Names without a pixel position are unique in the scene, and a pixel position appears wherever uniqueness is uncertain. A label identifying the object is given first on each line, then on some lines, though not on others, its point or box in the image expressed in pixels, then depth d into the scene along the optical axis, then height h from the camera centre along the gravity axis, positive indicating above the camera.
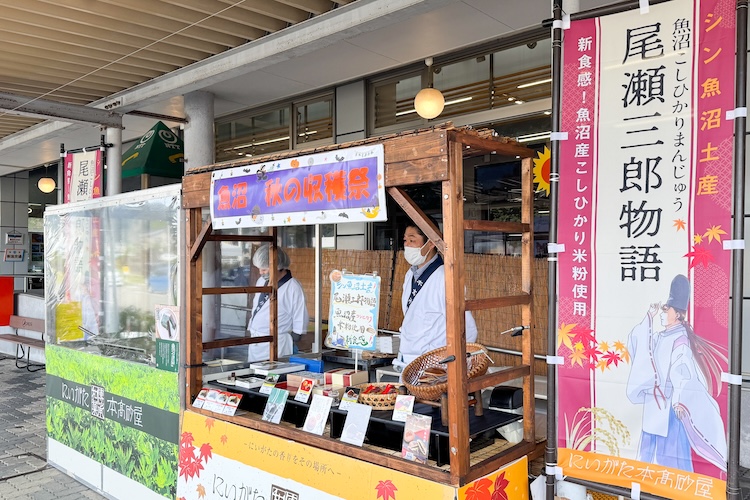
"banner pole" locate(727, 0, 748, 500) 2.38 -0.08
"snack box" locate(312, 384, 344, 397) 3.57 -0.94
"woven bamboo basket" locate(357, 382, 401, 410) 3.28 -0.91
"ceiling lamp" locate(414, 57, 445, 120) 6.00 +1.41
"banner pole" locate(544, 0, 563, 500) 2.91 -0.13
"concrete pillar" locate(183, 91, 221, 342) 7.70 +1.43
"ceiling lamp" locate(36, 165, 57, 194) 13.32 +1.27
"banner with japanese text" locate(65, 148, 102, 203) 8.15 +0.93
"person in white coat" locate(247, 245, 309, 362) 5.10 -0.63
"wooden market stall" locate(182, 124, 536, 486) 2.73 -0.13
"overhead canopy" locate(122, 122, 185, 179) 8.60 +1.25
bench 11.05 -1.93
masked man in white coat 4.10 -0.43
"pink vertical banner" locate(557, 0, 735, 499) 2.49 -0.04
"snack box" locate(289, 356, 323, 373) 4.60 -0.99
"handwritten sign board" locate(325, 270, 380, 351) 3.84 -0.49
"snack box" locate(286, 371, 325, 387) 3.84 -0.94
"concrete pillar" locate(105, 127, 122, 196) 8.09 +1.13
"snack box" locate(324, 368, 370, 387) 3.71 -0.89
